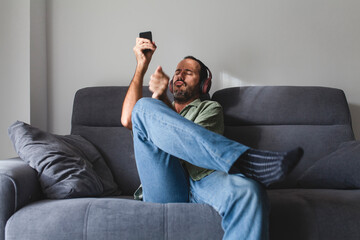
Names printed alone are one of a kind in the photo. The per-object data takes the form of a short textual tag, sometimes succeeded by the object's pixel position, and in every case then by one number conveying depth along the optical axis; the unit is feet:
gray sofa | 3.70
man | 3.30
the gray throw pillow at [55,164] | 4.30
